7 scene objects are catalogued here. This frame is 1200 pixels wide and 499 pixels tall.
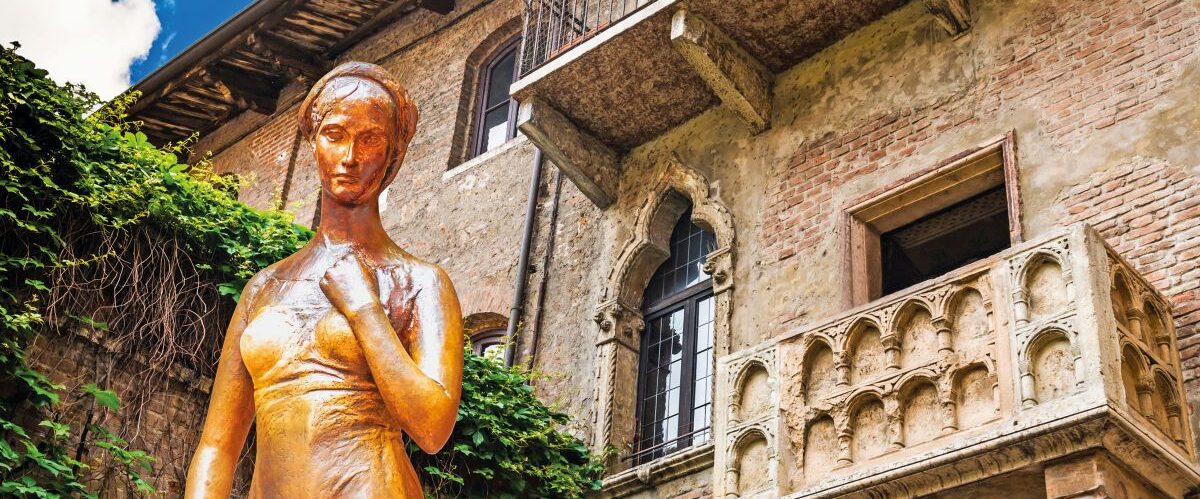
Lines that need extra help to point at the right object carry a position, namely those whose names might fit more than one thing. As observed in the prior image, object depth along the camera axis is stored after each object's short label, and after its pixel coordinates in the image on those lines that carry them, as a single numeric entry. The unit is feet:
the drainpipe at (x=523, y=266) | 41.04
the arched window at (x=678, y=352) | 35.99
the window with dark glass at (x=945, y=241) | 33.71
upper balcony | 35.65
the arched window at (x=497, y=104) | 48.85
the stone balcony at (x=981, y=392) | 24.09
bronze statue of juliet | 11.68
